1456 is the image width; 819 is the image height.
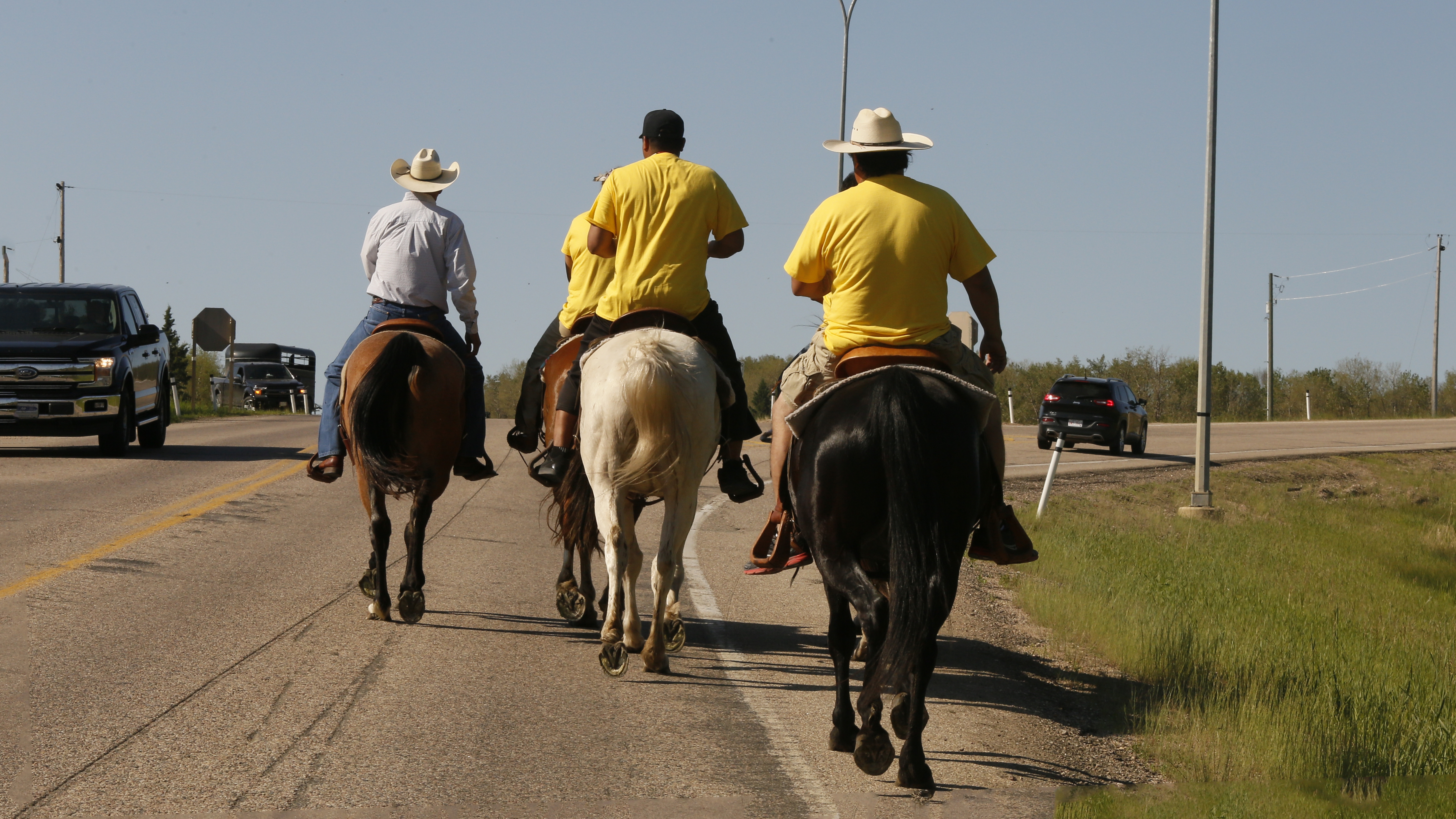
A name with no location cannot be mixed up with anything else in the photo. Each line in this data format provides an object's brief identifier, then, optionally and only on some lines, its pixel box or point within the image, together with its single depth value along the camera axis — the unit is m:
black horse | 9.36
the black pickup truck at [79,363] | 34.78
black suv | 63.25
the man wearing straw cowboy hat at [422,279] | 16.97
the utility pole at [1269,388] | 129.00
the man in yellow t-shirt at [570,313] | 16.05
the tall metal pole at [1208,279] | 37.59
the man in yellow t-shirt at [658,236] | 14.21
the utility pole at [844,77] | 55.66
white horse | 12.89
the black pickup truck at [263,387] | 110.62
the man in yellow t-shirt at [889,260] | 11.29
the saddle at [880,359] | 11.10
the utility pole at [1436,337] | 146.12
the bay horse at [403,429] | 15.37
